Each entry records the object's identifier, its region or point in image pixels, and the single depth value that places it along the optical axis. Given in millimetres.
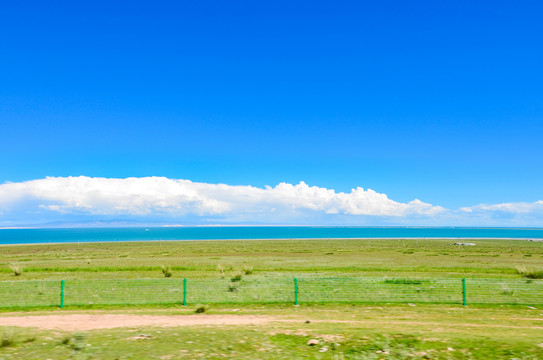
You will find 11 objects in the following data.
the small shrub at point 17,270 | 35906
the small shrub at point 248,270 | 35103
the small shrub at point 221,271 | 33503
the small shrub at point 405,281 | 27828
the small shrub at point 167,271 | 34594
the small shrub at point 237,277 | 30488
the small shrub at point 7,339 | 12695
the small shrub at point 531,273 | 31844
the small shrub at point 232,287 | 26194
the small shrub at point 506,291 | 24244
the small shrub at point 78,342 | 12445
